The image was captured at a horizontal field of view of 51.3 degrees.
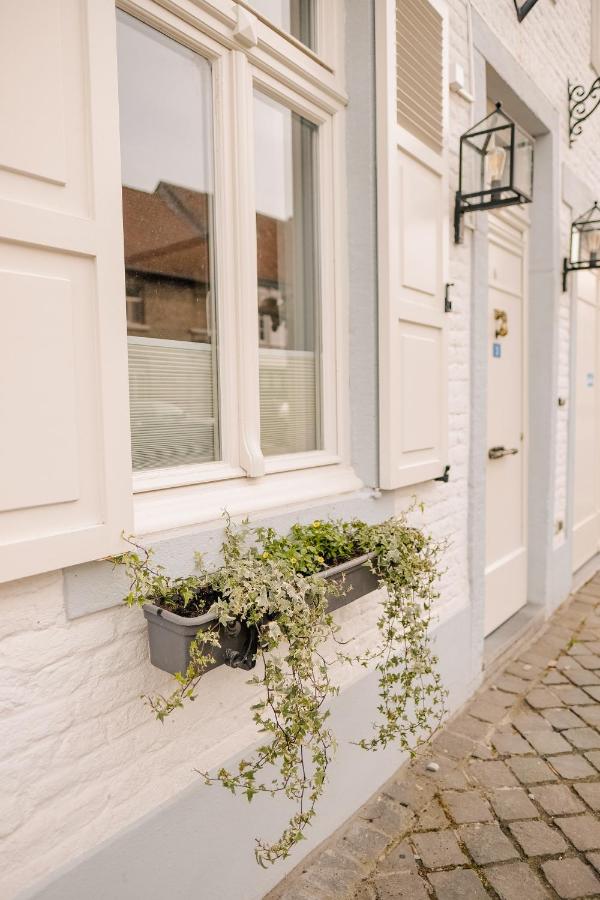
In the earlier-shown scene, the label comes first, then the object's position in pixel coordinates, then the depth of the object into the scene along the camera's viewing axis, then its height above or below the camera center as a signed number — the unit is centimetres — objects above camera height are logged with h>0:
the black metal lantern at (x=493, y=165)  286 +107
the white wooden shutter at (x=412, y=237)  239 +64
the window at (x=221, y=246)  186 +50
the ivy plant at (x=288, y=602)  157 -56
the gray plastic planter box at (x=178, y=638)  149 -60
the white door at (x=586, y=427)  531 -32
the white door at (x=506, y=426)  397 -22
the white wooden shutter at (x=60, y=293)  128 +23
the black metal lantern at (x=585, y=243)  449 +107
